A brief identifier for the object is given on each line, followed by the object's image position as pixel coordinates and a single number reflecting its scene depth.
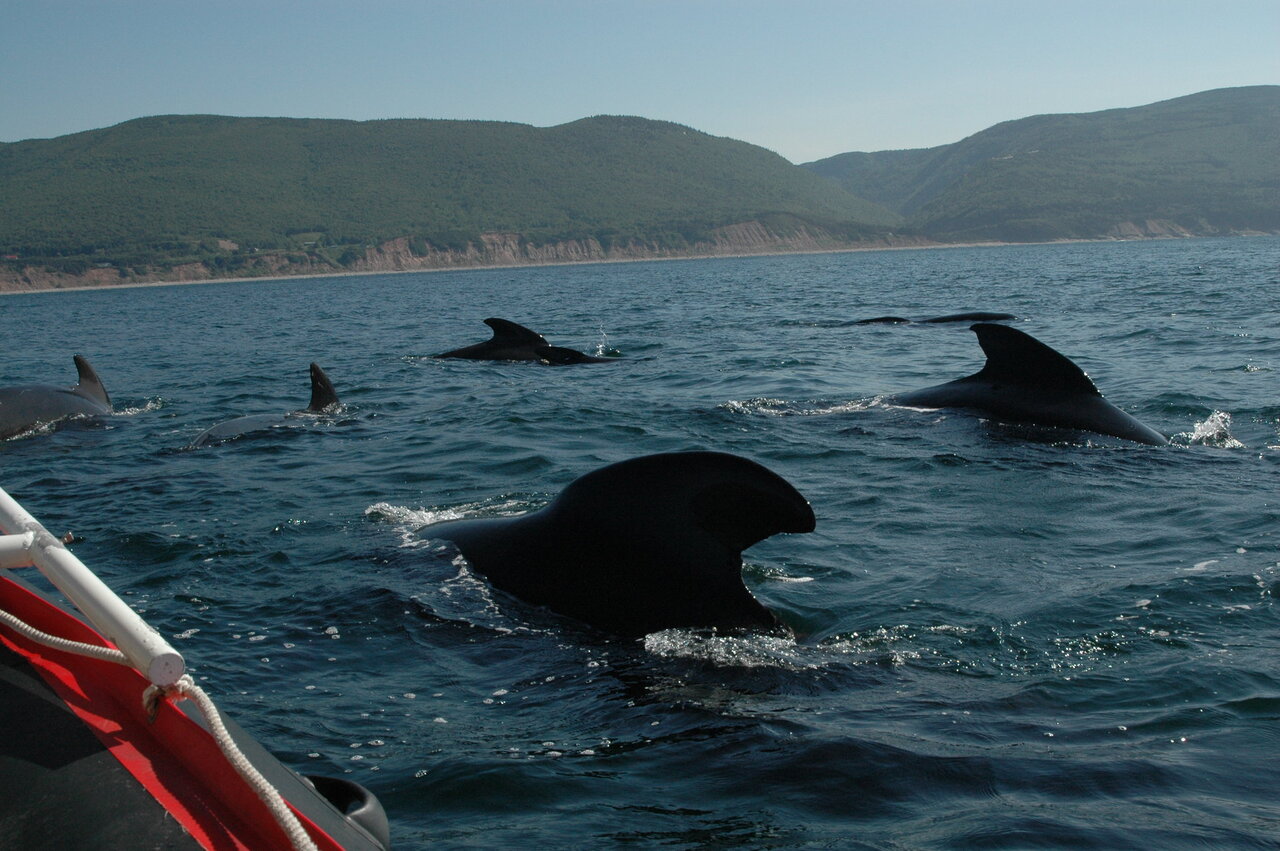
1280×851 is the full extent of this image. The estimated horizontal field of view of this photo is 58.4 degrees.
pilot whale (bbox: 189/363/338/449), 14.34
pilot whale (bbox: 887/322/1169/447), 12.28
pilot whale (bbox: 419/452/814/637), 5.82
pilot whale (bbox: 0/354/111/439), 15.22
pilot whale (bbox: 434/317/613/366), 23.41
